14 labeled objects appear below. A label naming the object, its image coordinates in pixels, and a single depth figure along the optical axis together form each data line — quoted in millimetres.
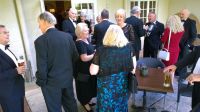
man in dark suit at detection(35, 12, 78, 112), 2250
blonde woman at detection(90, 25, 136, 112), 2182
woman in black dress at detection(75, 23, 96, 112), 2721
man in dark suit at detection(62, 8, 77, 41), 4121
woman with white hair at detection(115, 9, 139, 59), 3518
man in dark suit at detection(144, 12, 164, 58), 4421
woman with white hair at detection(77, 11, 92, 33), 4492
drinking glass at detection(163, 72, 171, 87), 2484
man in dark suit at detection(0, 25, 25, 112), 2164
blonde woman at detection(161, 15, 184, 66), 3750
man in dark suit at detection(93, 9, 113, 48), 3537
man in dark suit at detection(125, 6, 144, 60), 4109
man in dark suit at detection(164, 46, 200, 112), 1879
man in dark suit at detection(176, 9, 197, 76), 4434
